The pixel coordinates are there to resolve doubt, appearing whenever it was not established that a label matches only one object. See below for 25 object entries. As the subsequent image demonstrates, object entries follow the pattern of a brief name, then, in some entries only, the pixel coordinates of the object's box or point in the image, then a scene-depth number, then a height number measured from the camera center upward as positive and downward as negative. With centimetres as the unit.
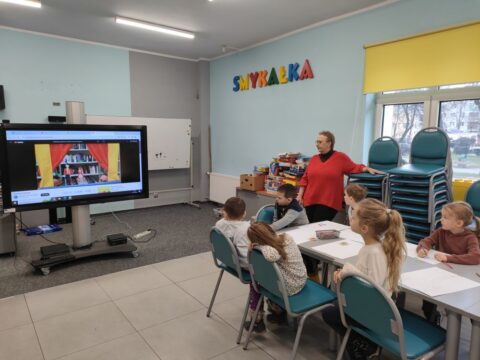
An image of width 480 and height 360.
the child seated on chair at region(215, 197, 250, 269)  252 -66
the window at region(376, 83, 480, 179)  358 +25
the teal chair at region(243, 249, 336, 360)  201 -99
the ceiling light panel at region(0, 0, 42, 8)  386 +152
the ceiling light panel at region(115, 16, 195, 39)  462 +155
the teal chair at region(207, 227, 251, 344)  239 -85
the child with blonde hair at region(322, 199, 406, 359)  176 -57
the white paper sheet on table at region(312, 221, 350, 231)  286 -74
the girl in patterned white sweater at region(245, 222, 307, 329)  210 -69
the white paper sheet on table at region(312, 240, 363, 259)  224 -75
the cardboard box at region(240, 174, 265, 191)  553 -72
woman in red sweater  365 -43
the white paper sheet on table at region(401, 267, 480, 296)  175 -76
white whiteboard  645 -10
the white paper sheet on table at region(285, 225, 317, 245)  256 -75
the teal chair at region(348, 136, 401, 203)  365 -28
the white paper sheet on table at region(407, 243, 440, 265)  212 -75
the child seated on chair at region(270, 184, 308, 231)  288 -63
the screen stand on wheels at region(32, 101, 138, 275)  368 -127
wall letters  500 +98
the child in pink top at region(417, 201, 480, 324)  214 -66
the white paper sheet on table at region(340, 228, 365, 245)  254 -75
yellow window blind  333 +84
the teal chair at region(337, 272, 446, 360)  156 -90
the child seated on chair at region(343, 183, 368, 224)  282 -46
